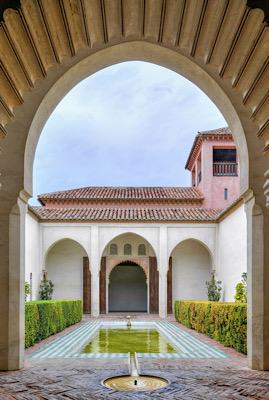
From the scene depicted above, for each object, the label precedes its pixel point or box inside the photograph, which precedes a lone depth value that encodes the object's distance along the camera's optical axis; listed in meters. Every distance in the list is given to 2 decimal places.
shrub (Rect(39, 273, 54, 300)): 22.97
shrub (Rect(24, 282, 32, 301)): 19.45
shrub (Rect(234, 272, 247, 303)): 17.45
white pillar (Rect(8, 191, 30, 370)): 7.52
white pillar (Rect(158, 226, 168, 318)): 23.86
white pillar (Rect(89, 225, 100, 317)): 23.81
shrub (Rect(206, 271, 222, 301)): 22.20
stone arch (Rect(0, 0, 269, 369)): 2.94
